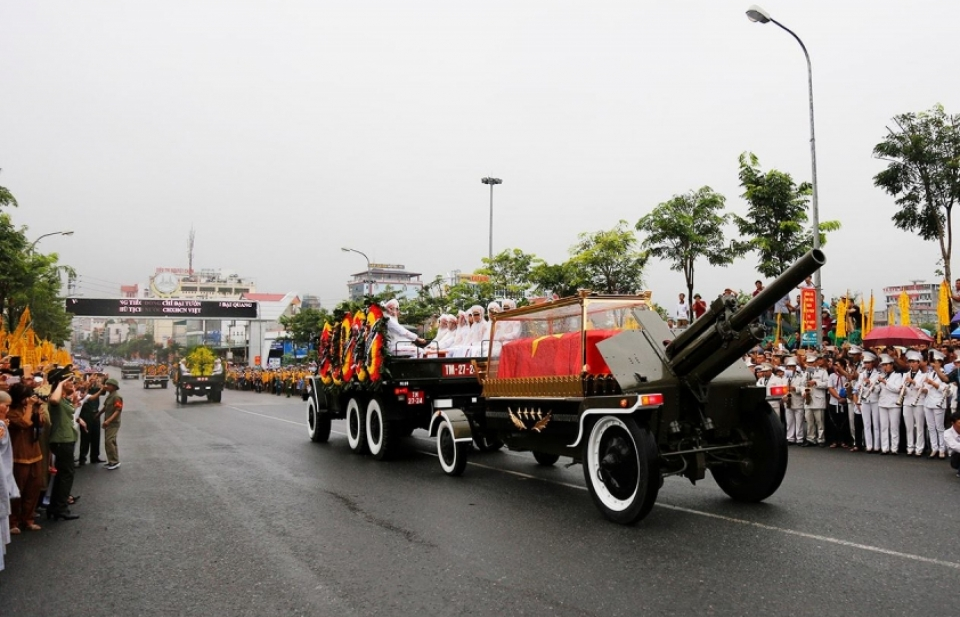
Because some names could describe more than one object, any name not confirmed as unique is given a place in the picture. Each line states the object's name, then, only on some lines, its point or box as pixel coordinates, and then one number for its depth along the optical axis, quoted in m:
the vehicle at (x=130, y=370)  78.75
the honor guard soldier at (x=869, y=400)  12.69
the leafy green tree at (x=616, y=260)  28.86
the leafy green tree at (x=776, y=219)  21.84
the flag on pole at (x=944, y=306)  17.55
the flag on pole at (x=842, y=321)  19.95
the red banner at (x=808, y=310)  18.70
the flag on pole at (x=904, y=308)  17.89
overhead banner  55.38
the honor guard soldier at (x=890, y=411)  12.28
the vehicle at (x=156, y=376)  53.88
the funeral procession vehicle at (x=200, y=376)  32.85
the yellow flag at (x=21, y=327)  12.72
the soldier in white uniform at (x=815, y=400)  13.80
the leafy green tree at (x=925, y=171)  22.92
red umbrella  13.96
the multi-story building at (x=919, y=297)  47.25
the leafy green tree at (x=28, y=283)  25.77
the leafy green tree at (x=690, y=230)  24.38
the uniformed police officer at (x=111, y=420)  12.14
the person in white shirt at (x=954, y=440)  9.24
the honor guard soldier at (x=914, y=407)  11.92
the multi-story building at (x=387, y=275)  133.00
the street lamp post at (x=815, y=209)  17.94
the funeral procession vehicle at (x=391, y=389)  11.94
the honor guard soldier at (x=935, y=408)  11.64
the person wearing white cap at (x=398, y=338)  12.45
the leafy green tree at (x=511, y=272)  33.91
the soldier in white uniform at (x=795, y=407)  14.17
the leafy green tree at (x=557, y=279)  30.55
